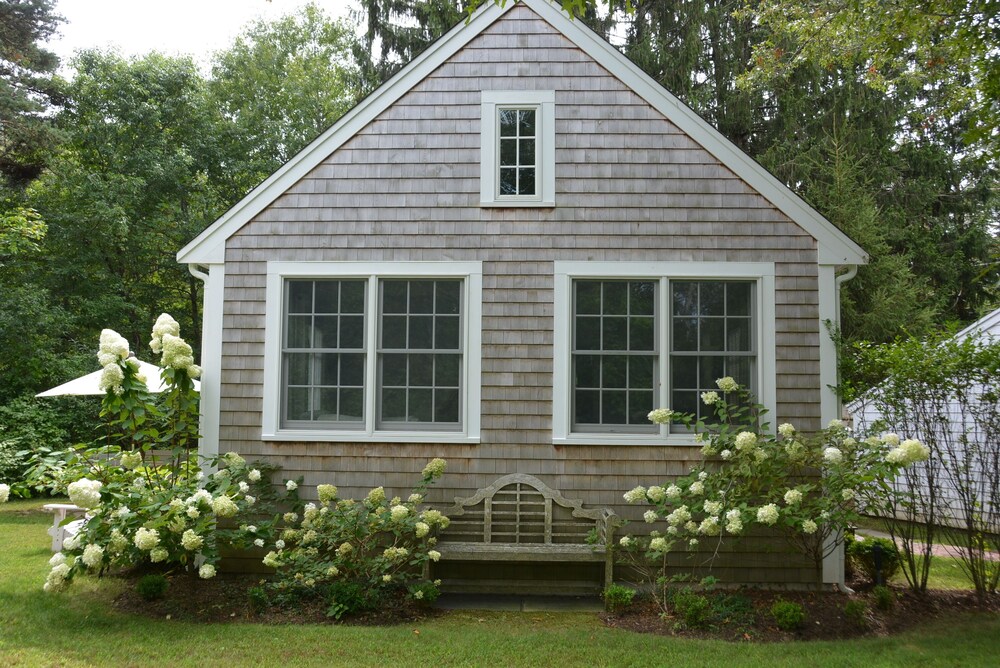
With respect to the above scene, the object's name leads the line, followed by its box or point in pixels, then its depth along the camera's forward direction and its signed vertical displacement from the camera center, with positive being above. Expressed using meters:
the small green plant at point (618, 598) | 6.22 -1.87
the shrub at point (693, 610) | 5.86 -1.87
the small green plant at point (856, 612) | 5.92 -1.87
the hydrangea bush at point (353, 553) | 6.11 -1.55
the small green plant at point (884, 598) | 6.35 -1.88
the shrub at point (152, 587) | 6.24 -1.85
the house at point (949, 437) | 6.64 -0.52
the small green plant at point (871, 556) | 7.04 -1.72
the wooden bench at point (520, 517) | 6.72 -1.32
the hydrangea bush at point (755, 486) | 6.06 -0.93
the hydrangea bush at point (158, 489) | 5.78 -1.02
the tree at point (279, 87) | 20.55 +9.22
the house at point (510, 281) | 6.99 +0.89
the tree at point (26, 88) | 16.11 +6.59
